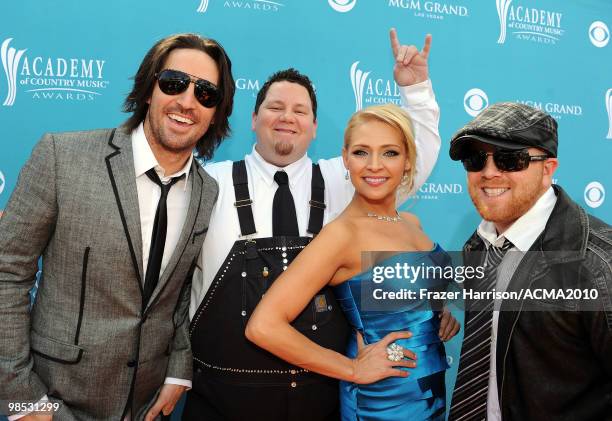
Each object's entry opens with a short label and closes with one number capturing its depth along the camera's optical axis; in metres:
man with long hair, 1.69
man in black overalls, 1.98
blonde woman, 1.79
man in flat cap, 1.49
